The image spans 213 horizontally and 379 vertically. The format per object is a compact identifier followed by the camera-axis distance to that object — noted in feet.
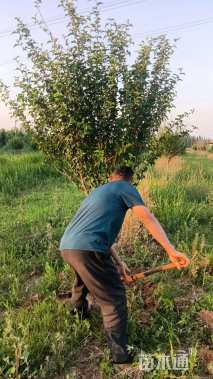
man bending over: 12.84
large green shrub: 18.17
